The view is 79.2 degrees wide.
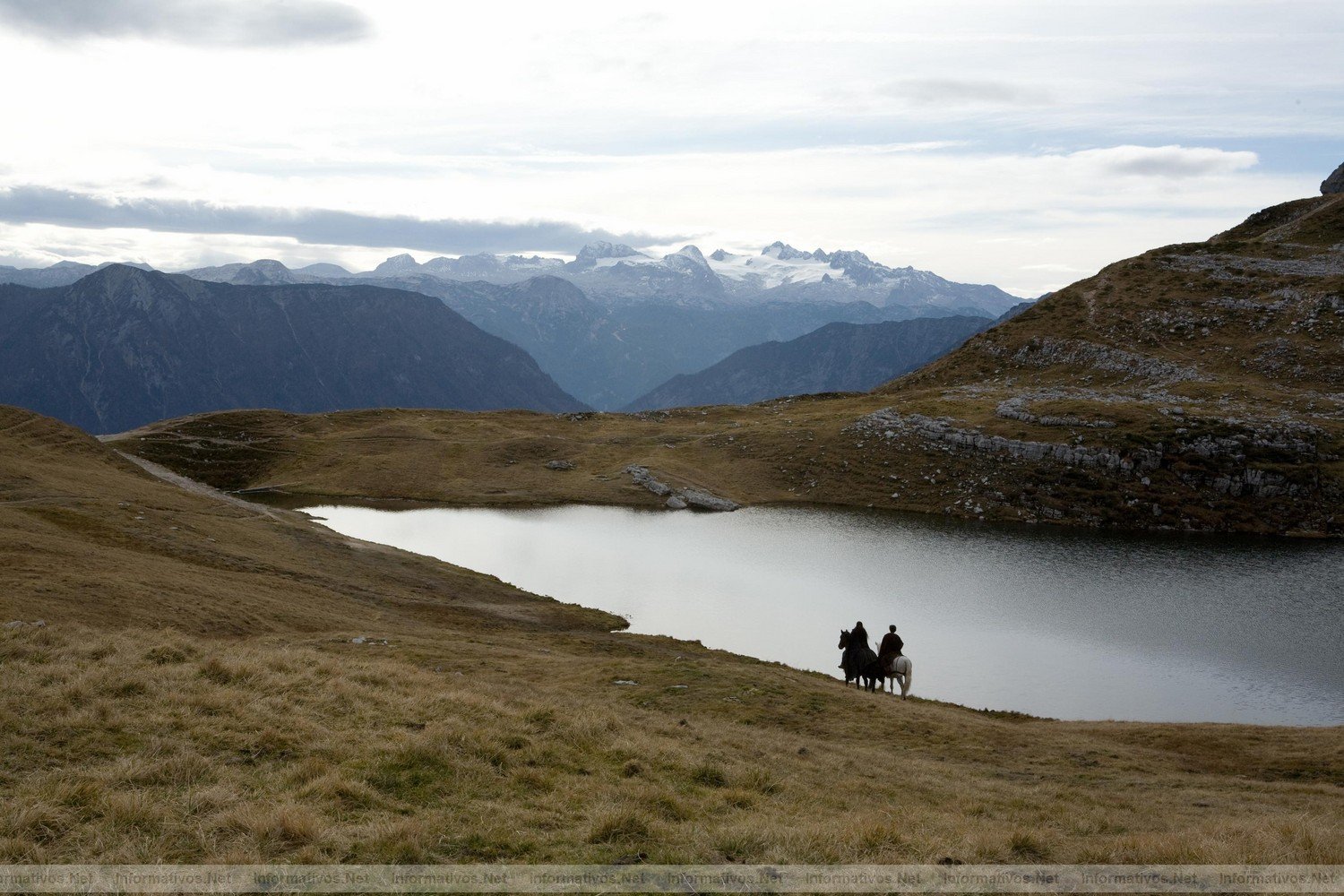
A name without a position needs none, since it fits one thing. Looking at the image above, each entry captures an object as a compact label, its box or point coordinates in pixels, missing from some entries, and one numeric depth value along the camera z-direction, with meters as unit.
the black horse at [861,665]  39.00
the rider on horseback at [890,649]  38.75
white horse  38.50
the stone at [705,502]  111.50
